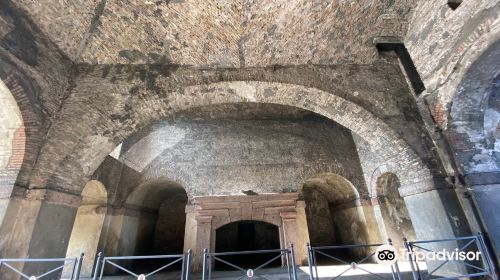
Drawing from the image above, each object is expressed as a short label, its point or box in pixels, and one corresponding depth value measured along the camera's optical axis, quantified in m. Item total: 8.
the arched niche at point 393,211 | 7.61
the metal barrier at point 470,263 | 3.83
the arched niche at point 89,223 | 7.35
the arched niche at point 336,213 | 8.16
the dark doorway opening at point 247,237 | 10.51
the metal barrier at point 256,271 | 4.01
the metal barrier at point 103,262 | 3.51
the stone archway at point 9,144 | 3.87
